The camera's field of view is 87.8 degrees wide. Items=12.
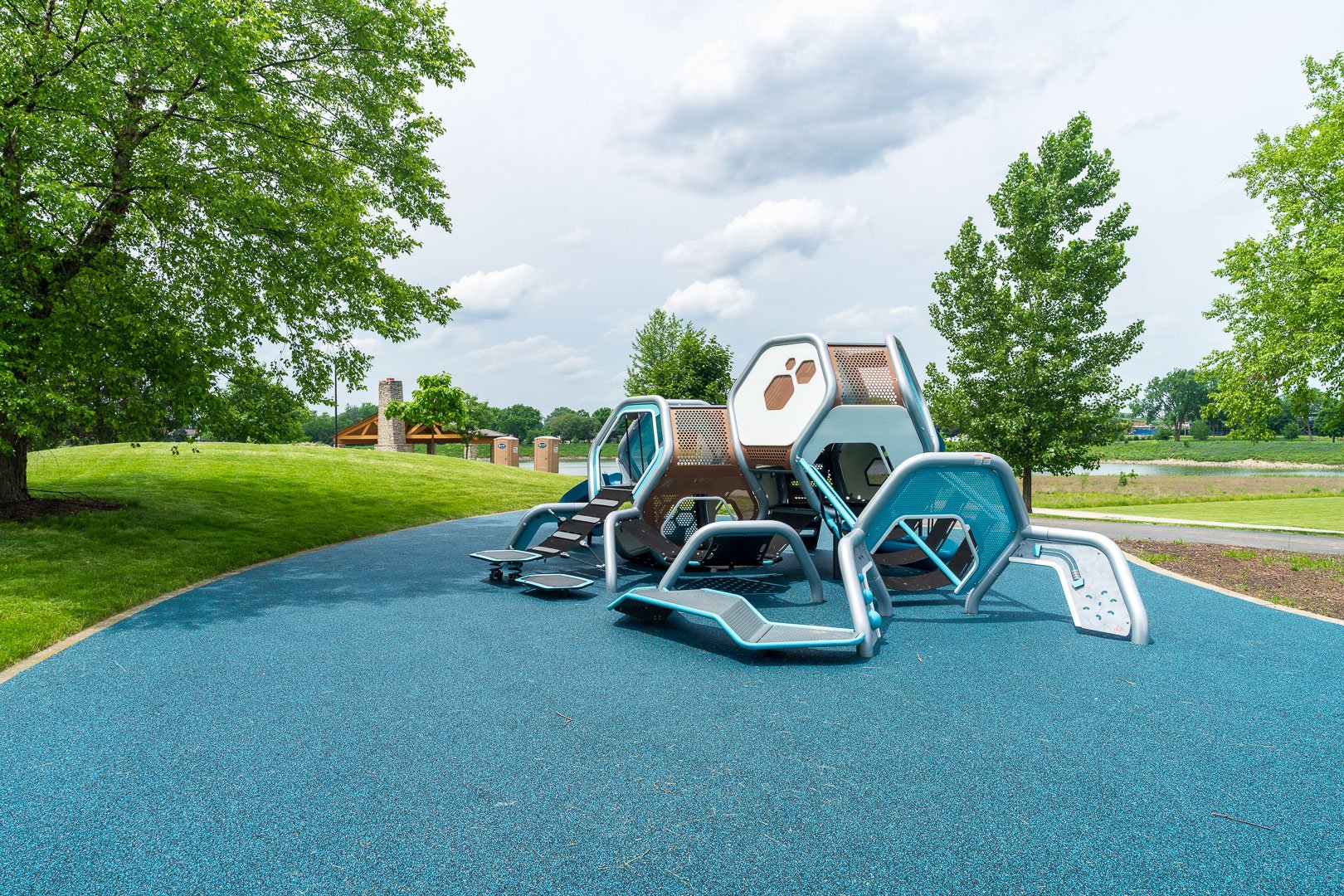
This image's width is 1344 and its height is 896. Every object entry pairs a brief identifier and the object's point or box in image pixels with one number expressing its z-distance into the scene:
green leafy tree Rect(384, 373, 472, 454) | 50.69
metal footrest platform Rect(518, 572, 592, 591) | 7.96
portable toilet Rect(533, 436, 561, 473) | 38.66
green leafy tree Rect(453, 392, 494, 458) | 51.97
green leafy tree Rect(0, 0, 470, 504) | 8.21
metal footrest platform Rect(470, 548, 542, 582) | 9.03
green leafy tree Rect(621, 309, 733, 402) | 29.22
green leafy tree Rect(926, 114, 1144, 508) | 15.81
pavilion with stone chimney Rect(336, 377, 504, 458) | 39.56
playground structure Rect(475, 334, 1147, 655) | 6.48
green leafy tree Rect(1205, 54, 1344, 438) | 14.52
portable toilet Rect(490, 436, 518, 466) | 40.59
